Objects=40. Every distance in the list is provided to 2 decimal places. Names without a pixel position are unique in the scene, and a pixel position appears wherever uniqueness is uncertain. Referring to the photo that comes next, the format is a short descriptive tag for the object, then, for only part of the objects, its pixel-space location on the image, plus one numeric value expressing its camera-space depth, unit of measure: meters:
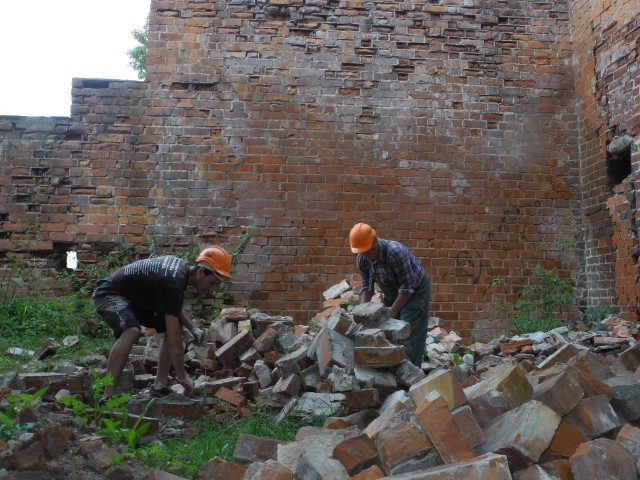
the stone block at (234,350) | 5.05
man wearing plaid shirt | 4.89
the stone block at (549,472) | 2.50
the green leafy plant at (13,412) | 2.75
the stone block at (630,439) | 2.73
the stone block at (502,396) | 3.02
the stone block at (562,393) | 2.91
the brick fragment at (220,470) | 2.88
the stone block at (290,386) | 4.23
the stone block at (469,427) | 2.74
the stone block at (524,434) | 2.61
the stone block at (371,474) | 2.65
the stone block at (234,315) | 5.79
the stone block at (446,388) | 2.95
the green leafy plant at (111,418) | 3.26
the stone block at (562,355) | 4.25
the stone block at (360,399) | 3.92
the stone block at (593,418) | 2.90
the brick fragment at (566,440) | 2.71
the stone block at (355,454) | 2.80
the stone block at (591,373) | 3.13
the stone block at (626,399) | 3.10
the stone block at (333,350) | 4.13
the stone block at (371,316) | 4.53
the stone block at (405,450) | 2.69
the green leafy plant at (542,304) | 7.28
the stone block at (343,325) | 4.38
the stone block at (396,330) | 4.43
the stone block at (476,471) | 2.40
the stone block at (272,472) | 2.70
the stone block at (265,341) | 5.02
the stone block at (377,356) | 4.11
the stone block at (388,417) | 3.01
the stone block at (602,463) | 2.52
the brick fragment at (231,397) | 4.26
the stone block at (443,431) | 2.65
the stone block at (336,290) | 6.99
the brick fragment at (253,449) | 3.15
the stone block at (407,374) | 4.15
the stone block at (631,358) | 4.73
